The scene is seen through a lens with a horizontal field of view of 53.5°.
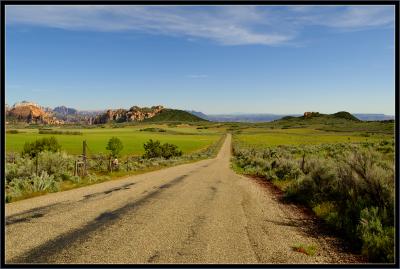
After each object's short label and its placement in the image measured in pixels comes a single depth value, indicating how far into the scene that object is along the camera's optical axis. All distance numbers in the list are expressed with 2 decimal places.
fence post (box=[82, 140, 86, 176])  28.65
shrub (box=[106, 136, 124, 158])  56.63
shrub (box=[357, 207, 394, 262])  9.48
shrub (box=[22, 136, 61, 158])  48.29
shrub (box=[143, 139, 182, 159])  67.56
